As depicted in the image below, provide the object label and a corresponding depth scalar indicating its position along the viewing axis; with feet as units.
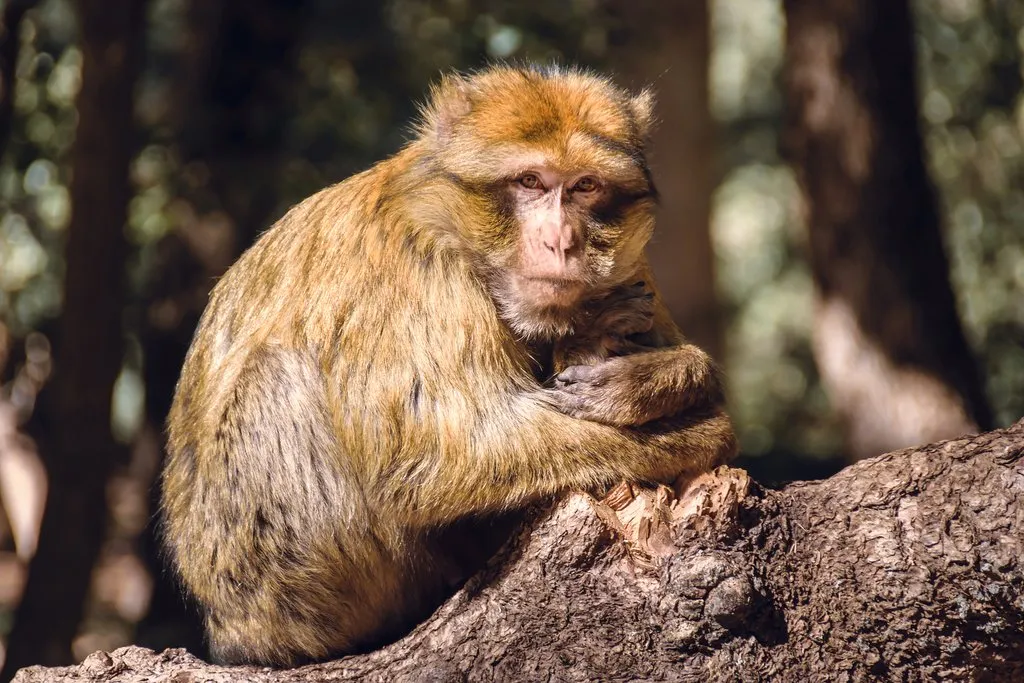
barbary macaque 32.09
